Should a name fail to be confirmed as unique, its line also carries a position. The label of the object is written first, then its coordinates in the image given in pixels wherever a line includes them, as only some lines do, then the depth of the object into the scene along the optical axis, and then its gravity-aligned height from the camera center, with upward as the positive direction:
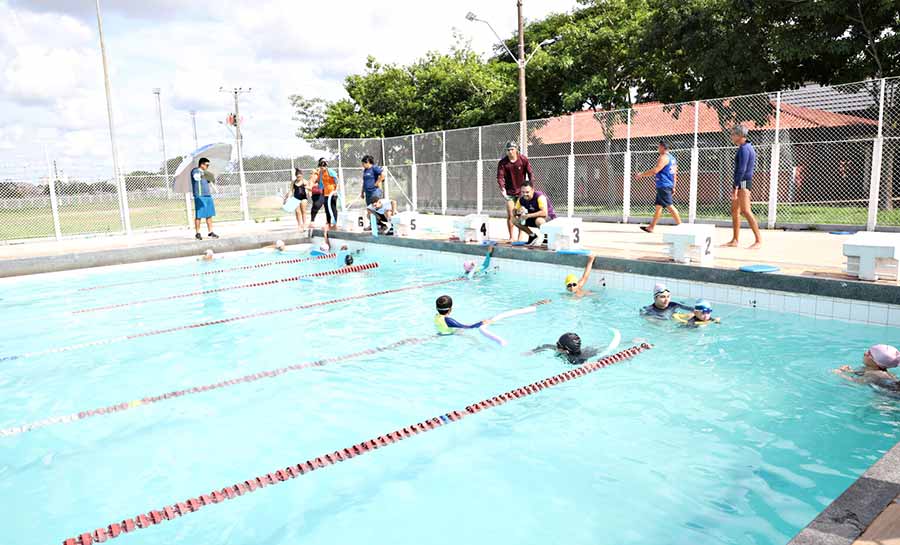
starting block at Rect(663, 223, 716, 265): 8.01 -0.79
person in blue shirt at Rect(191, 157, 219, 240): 13.68 +0.05
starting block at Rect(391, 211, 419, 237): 13.56 -0.71
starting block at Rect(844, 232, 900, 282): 6.32 -0.83
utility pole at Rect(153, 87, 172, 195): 18.09 +0.77
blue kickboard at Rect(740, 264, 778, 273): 7.36 -1.07
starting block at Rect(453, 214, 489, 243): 11.81 -0.74
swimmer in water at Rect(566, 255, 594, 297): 8.70 -1.40
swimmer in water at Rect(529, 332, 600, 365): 5.80 -1.59
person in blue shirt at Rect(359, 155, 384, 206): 13.78 +0.28
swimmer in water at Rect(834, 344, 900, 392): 4.65 -1.48
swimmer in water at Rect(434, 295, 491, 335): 6.45 -1.40
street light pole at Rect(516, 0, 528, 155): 17.26 +2.51
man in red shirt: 10.90 +0.24
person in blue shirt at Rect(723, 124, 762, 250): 8.76 +0.14
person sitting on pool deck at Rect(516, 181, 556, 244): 10.66 -0.44
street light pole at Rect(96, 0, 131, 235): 16.71 -0.07
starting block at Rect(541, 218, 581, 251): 9.94 -0.76
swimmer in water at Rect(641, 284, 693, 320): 6.95 -1.41
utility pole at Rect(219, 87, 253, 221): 18.99 +0.40
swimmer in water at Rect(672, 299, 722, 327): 6.61 -1.47
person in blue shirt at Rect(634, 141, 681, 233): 11.12 +0.10
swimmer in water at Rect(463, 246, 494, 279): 10.52 -1.36
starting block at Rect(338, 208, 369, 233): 15.20 -0.70
